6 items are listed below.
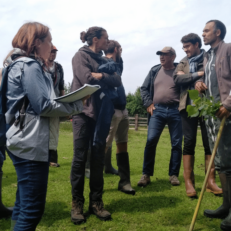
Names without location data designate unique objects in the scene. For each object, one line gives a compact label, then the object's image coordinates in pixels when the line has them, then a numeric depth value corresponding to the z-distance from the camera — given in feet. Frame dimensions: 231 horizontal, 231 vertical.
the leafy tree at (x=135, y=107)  169.68
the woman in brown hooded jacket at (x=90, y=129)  11.21
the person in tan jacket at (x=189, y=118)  14.25
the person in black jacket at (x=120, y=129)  14.96
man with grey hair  16.81
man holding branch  10.38
